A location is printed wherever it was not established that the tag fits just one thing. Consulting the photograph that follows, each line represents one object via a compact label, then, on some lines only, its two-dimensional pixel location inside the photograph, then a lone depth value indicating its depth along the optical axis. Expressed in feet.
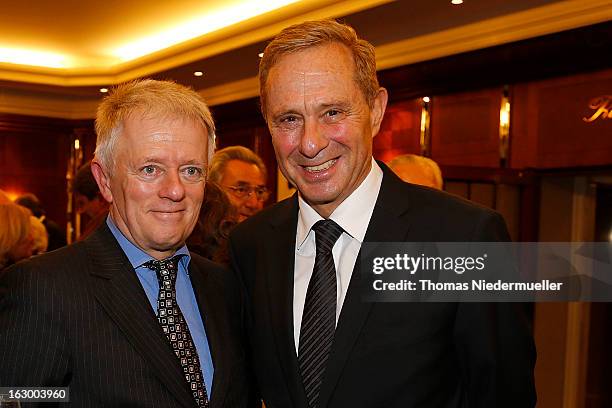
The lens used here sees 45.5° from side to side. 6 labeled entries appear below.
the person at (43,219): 19.15
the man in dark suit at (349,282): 5.09
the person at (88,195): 11.78
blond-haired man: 4.55
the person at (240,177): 11.52
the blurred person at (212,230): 8.07
